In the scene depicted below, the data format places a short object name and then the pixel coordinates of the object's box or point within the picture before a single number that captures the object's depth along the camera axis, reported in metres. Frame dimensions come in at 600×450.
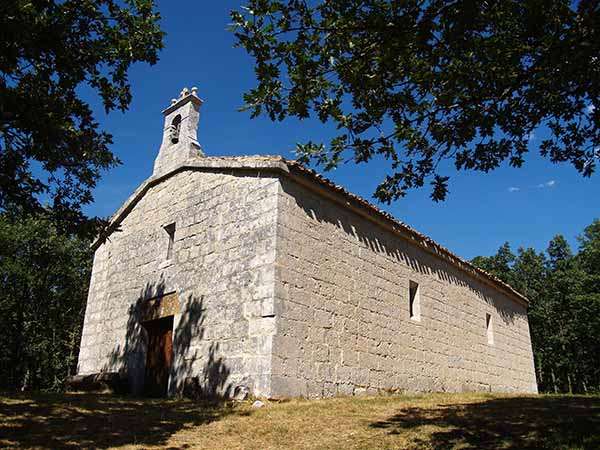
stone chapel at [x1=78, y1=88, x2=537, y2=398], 9.32
